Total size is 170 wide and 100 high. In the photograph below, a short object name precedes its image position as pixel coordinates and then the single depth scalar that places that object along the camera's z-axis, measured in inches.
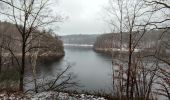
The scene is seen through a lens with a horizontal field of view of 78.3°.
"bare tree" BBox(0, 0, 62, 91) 215.8
